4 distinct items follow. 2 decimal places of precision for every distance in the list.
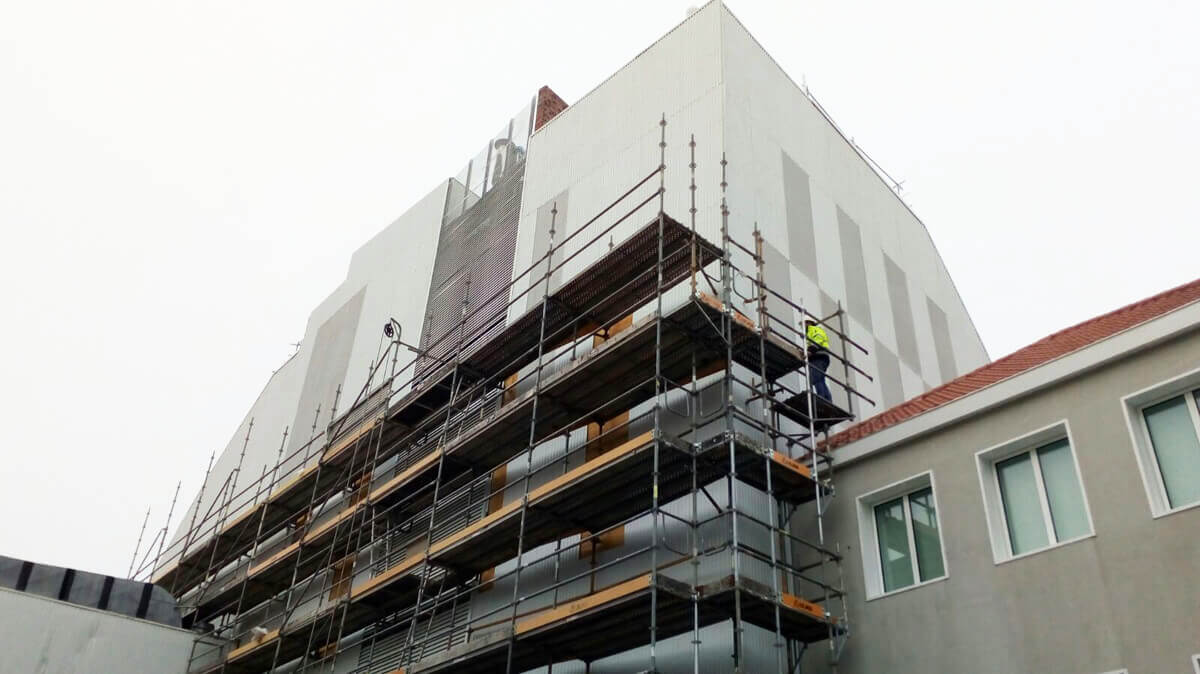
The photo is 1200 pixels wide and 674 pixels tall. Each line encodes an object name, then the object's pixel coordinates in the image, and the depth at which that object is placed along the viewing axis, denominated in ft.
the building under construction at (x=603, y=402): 46.52
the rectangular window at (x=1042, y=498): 40.30
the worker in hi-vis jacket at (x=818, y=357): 52.83
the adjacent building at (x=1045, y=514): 36.68
